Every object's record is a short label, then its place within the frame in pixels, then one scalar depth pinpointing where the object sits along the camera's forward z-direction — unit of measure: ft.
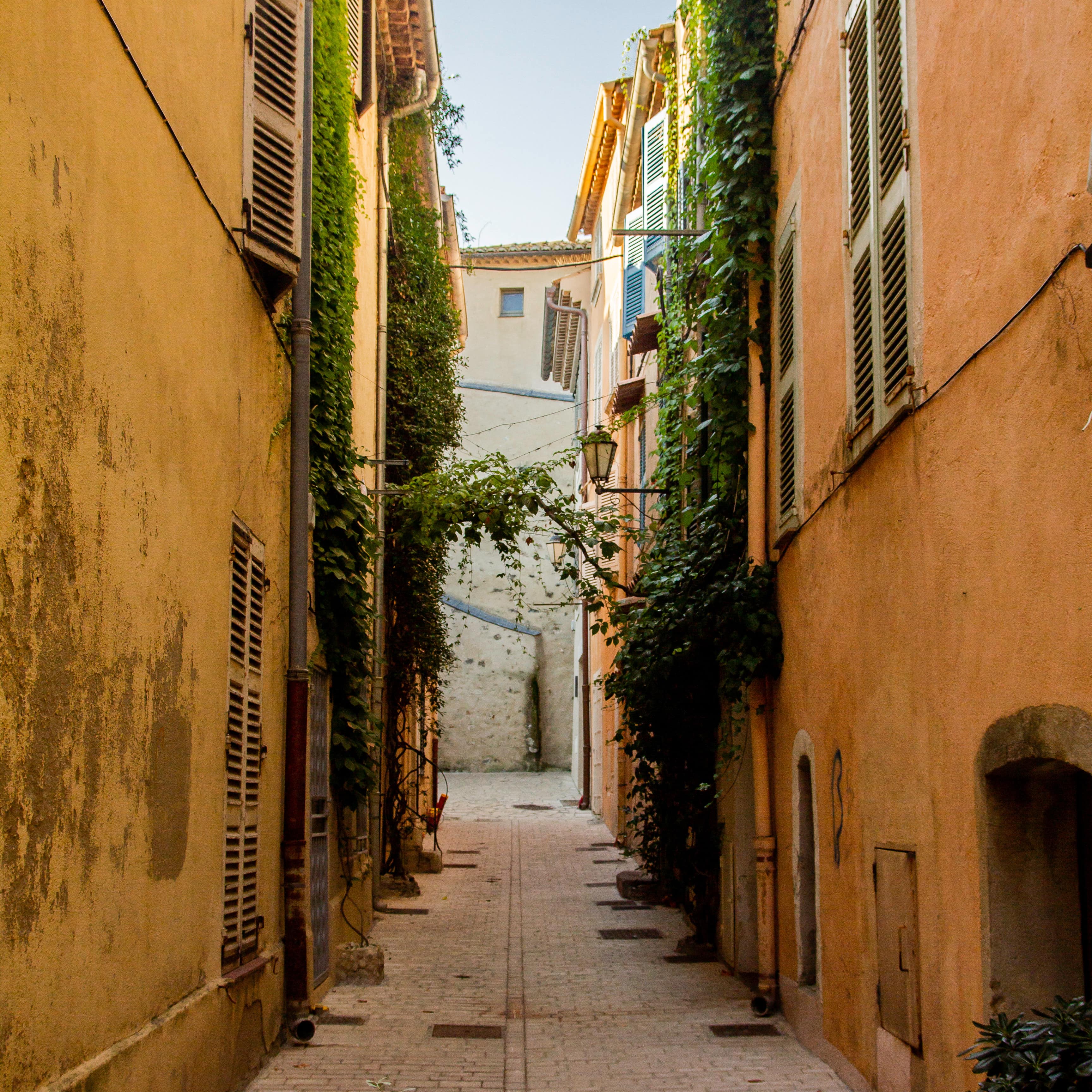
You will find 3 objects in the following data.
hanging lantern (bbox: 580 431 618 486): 40.75
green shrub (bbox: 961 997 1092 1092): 10.00
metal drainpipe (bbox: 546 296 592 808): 75.56
